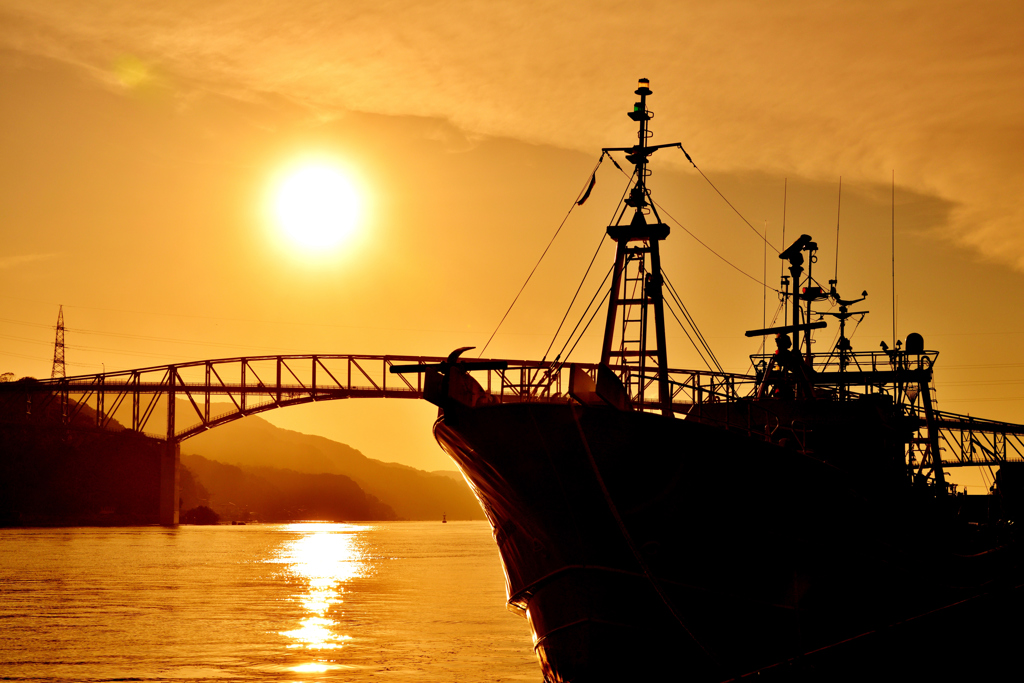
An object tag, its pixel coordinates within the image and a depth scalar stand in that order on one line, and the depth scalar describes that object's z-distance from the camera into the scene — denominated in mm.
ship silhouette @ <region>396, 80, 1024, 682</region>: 18656
